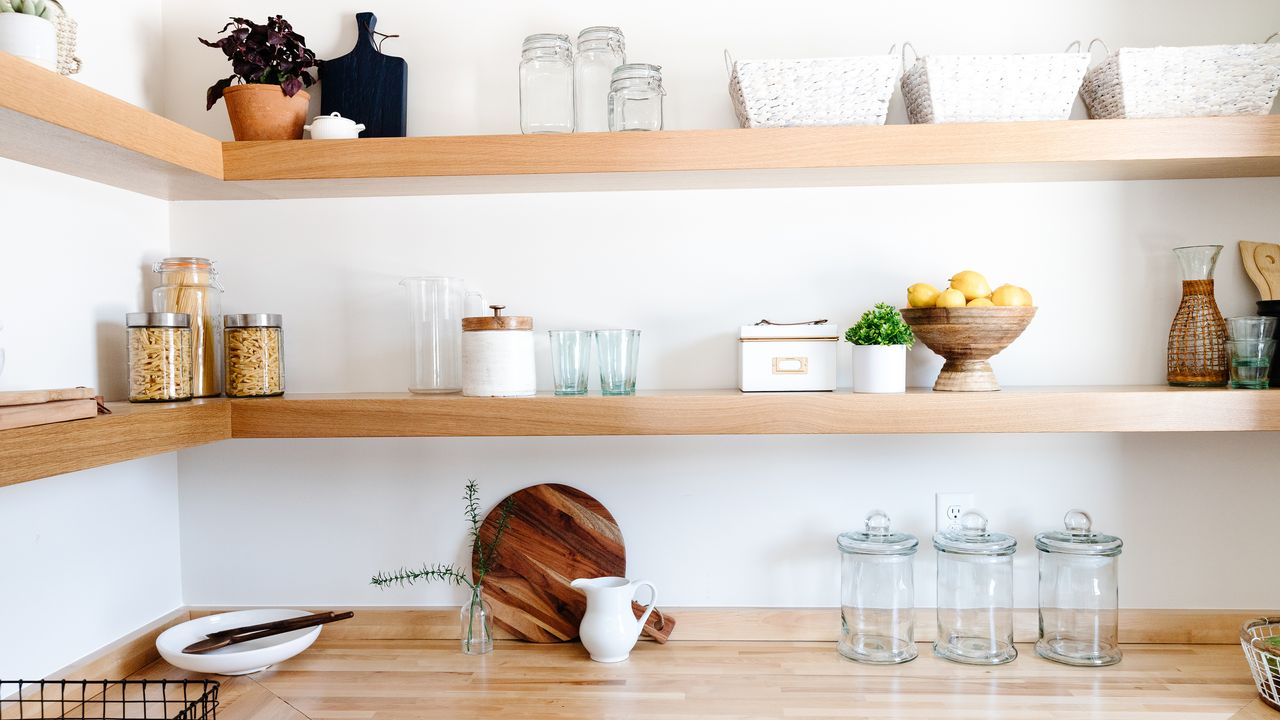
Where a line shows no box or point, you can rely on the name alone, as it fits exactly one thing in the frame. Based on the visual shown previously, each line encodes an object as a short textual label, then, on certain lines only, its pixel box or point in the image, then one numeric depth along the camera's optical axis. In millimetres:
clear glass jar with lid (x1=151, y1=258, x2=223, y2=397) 1572
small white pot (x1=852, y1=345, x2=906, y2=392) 1479
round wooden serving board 1655
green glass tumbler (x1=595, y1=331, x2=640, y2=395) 1552
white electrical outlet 1670
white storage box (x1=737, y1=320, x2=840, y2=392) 1534
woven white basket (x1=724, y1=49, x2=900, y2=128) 1445
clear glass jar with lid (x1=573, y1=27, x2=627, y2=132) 1604
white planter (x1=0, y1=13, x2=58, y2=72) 1110
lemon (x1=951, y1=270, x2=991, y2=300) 1484
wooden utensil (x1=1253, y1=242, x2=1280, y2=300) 1595
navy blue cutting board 1639
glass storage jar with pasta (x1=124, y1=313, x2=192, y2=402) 1453
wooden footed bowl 1454
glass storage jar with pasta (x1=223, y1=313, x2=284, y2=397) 1557
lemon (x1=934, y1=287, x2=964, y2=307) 1467
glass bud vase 1610
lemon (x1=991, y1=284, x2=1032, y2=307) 1476
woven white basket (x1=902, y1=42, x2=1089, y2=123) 1433
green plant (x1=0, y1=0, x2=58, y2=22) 1128
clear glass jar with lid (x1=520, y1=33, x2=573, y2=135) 1603
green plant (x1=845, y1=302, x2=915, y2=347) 1489
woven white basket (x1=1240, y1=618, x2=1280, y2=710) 1336
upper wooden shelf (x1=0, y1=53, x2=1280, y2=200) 1382
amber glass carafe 1534
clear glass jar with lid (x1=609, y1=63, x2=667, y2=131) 1553
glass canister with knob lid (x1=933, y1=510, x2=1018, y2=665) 1573
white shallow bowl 1440
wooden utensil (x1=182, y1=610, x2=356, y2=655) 1504
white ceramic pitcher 1524
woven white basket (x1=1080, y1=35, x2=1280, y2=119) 1421
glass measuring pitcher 1646
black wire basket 1312
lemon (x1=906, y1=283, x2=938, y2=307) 1496
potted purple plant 1544
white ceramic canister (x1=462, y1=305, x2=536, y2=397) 1506
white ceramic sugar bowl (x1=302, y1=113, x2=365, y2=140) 1523
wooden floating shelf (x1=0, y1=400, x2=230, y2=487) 1051
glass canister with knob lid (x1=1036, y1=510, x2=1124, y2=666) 1553
